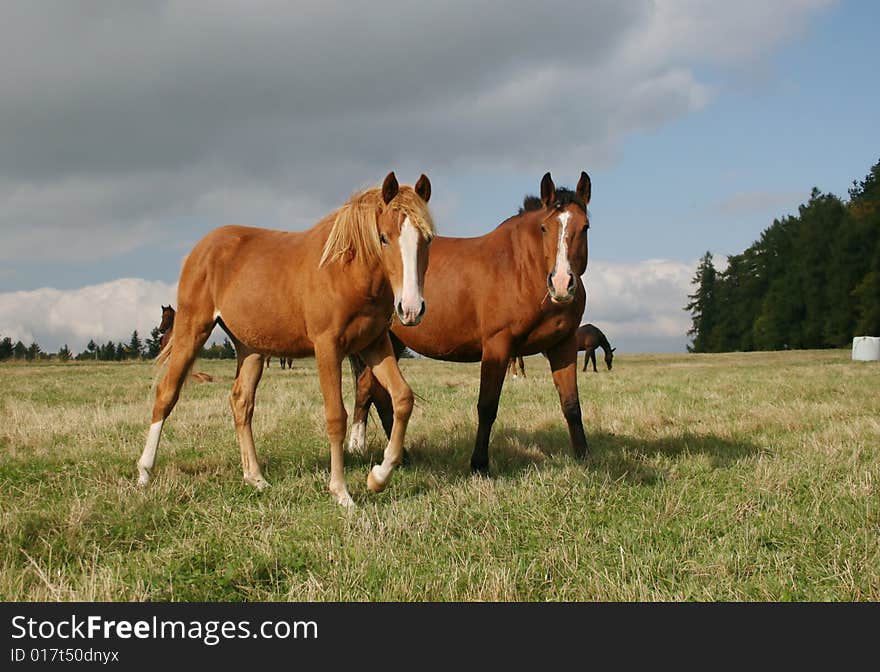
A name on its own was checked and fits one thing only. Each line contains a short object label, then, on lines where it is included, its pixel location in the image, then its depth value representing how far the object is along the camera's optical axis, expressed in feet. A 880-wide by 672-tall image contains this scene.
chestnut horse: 16.96
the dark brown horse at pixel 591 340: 96.60
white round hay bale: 109.50
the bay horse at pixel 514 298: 20.38
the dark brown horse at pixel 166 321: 98.53
